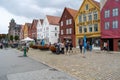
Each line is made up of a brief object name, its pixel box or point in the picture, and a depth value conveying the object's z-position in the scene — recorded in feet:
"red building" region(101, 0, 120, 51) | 50.15
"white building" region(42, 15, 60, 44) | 91.67
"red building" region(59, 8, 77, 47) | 72.51
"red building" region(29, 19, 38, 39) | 114.05
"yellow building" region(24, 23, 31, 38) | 127.65
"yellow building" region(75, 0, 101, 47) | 59.54
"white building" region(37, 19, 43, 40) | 103.86
